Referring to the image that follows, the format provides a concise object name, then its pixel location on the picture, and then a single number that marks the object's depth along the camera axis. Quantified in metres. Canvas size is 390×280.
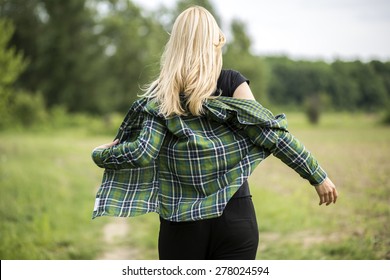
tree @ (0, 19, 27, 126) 11.43
